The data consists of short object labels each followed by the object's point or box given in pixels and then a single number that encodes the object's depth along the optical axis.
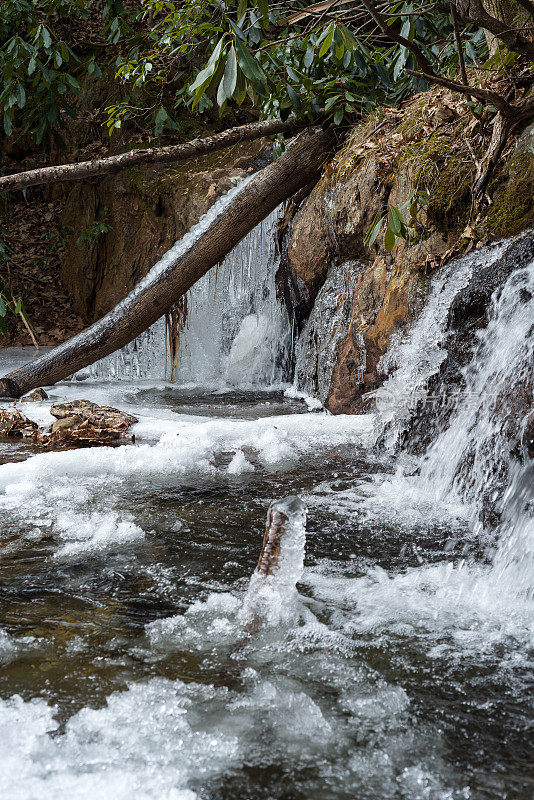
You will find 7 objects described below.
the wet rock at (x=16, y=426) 4.14
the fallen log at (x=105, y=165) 5.19
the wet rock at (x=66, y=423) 4.03
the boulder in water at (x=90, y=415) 4.18
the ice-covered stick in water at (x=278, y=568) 1.67
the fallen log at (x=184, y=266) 5.60
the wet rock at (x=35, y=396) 5.54
